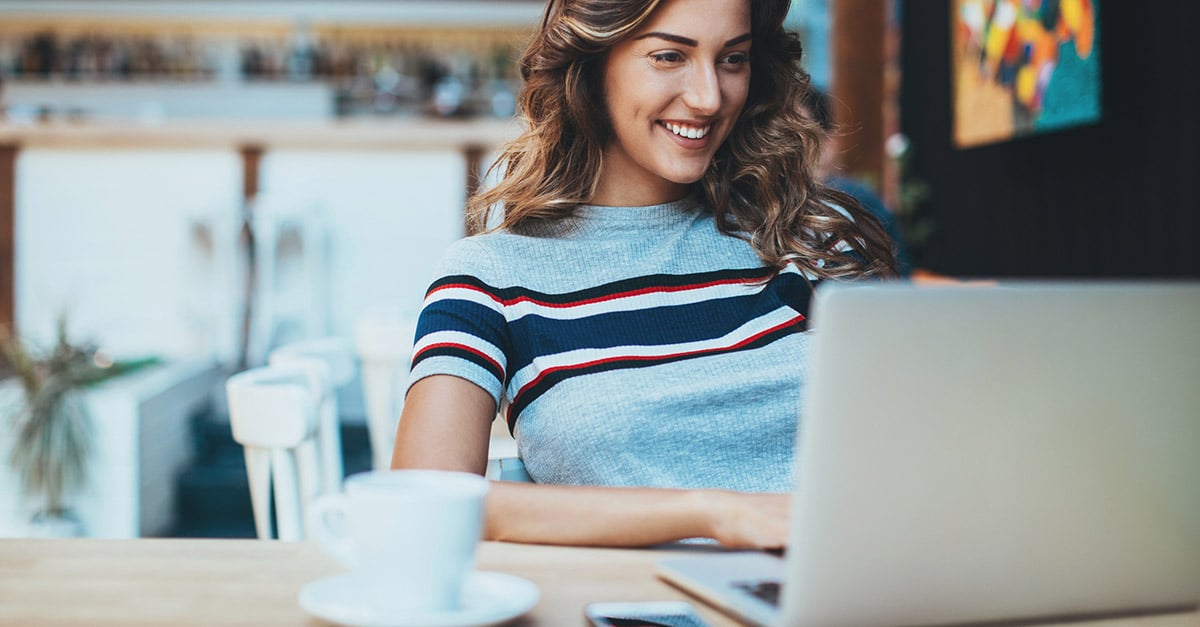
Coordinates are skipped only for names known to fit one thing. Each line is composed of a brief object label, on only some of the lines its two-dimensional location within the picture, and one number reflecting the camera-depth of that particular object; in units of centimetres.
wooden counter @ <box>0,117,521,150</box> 492
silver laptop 64
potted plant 322
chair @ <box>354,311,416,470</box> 229
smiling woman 128
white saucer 71
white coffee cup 67
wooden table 77
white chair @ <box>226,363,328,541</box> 142
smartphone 79
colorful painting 373
